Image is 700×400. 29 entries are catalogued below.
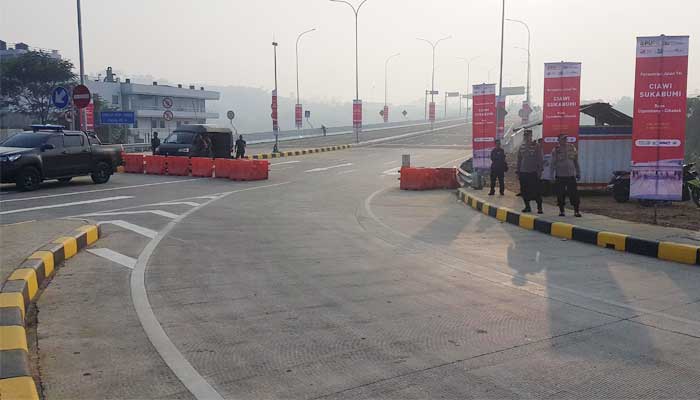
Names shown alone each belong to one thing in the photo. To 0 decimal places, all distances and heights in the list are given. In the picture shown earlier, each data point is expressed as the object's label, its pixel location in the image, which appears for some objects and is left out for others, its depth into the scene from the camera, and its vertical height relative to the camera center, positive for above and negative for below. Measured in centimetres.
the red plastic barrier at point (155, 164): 2539 -114
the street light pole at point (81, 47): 2661 +384
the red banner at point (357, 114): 5838 +212
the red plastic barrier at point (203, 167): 2448 -120
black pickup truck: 1731 -62
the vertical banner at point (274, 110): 4850 +206
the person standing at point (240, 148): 3309 -61
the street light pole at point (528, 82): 7375 +646
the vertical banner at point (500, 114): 3244 +117
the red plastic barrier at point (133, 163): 2591 -112
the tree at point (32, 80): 5269 +485
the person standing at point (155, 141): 3266 -24
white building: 7419 +463
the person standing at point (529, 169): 1372 -73
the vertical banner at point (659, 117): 1214 +39
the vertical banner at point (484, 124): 2066 +41
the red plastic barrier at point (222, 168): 2400 -122
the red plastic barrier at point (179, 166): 2489 -118
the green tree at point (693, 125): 6906 +130
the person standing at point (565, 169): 1294 -69
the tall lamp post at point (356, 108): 5800 +268
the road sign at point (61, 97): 2072 +132
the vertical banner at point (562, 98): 1686 +104
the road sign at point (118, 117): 3366 +106
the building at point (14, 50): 6472 +977
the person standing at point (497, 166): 1792 -86
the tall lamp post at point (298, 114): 6575 +239
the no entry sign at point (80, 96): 2255 +147
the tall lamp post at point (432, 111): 8225 +338
